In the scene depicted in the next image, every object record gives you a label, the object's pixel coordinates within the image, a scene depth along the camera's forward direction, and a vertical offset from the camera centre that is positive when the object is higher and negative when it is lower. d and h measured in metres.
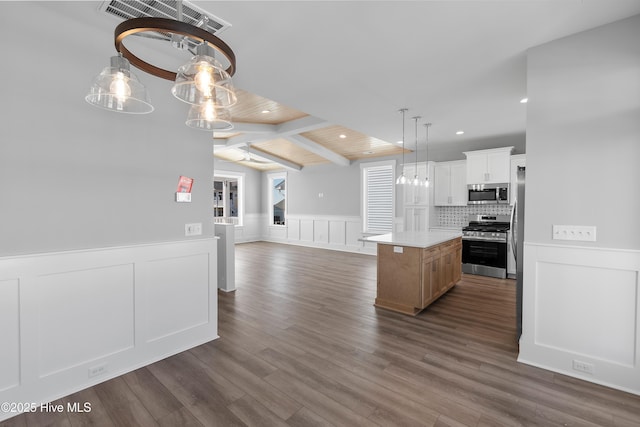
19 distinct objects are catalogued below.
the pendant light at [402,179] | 4.08 +0.48
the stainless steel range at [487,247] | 5.33 -0.69
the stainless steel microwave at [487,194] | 5.54 +0.34
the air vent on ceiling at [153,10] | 1.84 +1.32
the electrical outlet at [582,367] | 2.26 -1.22
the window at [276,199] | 10.62 +0.41
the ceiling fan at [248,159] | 8.07 +1.63
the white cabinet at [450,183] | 6.11 +0.59
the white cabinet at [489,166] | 5.45 +0.88
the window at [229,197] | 9.92 +0.45
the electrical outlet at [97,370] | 2.19 -1.23
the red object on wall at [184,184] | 2.66 +0.24
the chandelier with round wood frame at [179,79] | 1.10 +0.57
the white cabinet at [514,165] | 5.36 +0.86
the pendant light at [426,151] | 6.11 +1.41
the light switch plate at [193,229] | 2.74 -0.19
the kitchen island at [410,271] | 3.52 -0.78
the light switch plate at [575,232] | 2.25 -0.17
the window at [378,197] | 7.79 +0.38
